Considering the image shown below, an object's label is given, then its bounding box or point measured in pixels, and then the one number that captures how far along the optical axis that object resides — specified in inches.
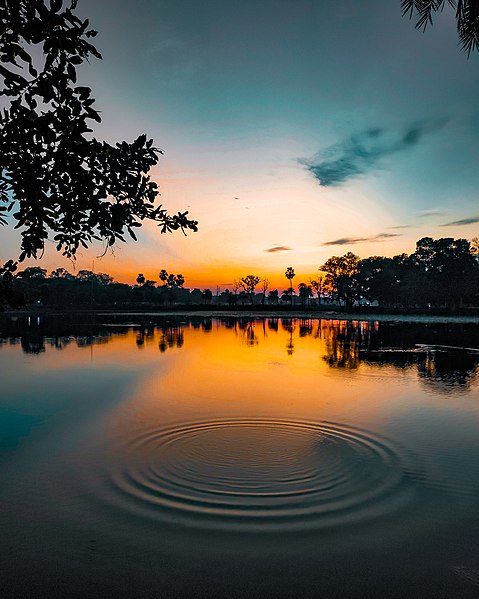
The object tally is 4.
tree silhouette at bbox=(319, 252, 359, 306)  5551.2
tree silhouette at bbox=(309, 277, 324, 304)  6825.8
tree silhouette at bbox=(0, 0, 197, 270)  178.2
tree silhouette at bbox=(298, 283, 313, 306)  7539.4
